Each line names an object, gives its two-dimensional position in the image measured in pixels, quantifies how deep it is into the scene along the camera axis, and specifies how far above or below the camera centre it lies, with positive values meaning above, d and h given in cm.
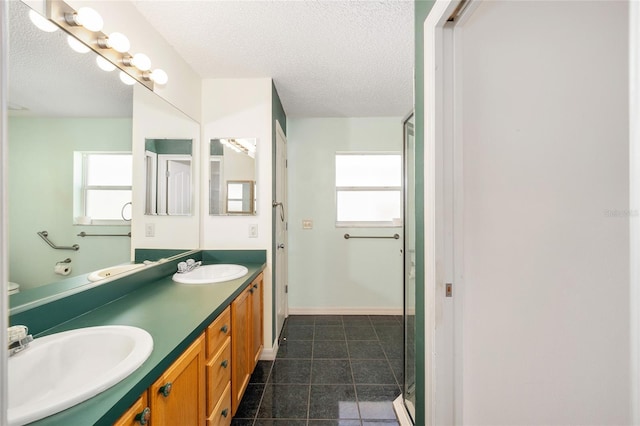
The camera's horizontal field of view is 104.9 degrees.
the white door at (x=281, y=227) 245 -14
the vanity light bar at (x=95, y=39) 99 +81
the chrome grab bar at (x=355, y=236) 304 -27
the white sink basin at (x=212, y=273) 154 -43
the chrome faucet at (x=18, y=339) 73 -38
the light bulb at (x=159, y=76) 151 +85
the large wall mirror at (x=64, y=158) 86 +23
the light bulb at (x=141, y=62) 137 +86
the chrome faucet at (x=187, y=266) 175 -38
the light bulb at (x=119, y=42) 121 +86
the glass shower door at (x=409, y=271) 144 -36
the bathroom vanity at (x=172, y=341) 66 -45
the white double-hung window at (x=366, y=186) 311 +36
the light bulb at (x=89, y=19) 105 +85
